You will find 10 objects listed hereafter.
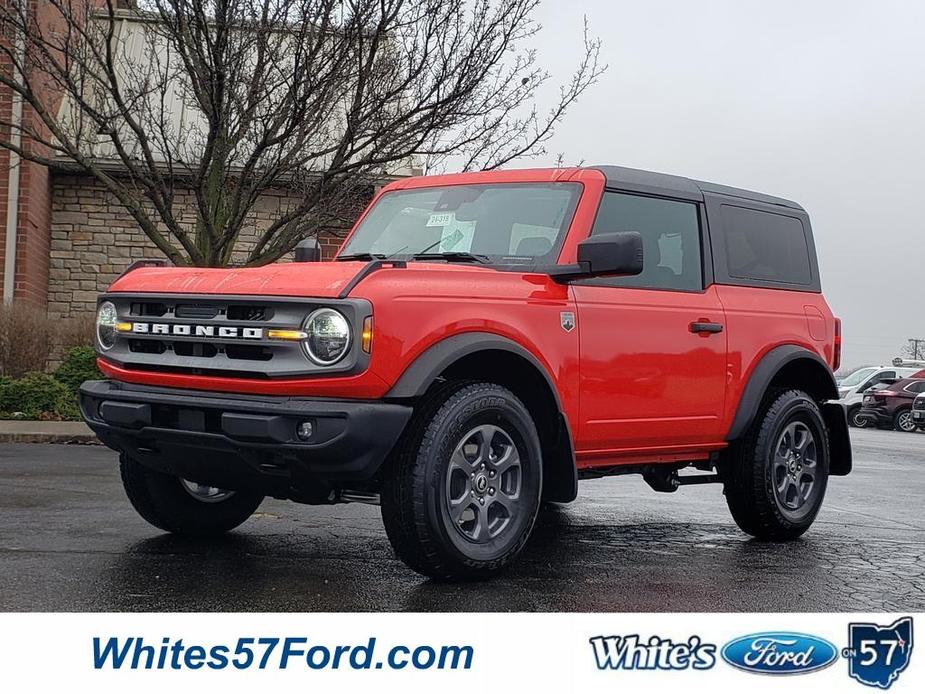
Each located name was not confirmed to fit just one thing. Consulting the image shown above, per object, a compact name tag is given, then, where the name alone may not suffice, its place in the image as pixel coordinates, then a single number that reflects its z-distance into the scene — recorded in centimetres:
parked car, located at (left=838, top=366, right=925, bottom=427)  3453
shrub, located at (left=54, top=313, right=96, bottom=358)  1678
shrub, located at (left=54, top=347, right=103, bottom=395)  1597
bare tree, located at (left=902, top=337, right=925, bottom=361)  10184
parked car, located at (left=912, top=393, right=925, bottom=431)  3133
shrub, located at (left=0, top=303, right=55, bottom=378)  1647
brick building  1994
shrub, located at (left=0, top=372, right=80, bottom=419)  1562
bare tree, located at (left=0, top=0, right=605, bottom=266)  1424
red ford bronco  544
